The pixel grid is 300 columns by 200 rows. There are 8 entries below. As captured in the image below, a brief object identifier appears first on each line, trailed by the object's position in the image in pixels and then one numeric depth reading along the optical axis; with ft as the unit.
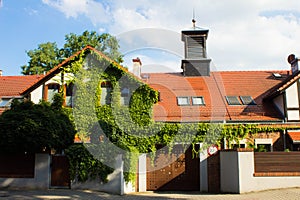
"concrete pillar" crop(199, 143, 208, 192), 50.26
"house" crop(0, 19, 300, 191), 51.75
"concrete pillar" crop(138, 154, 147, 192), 51.06
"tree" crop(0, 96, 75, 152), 43.16
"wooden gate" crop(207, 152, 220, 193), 49.21
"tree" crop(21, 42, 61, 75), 106.63
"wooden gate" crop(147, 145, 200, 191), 51.65
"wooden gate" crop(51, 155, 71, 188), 45.73
